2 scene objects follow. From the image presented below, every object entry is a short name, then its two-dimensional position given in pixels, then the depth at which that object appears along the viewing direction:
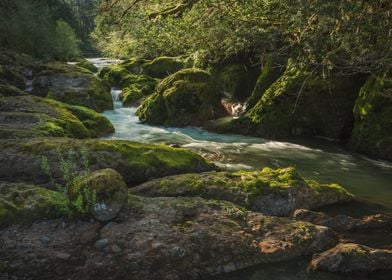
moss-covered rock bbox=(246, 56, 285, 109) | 19.58
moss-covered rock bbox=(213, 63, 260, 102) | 22.98
